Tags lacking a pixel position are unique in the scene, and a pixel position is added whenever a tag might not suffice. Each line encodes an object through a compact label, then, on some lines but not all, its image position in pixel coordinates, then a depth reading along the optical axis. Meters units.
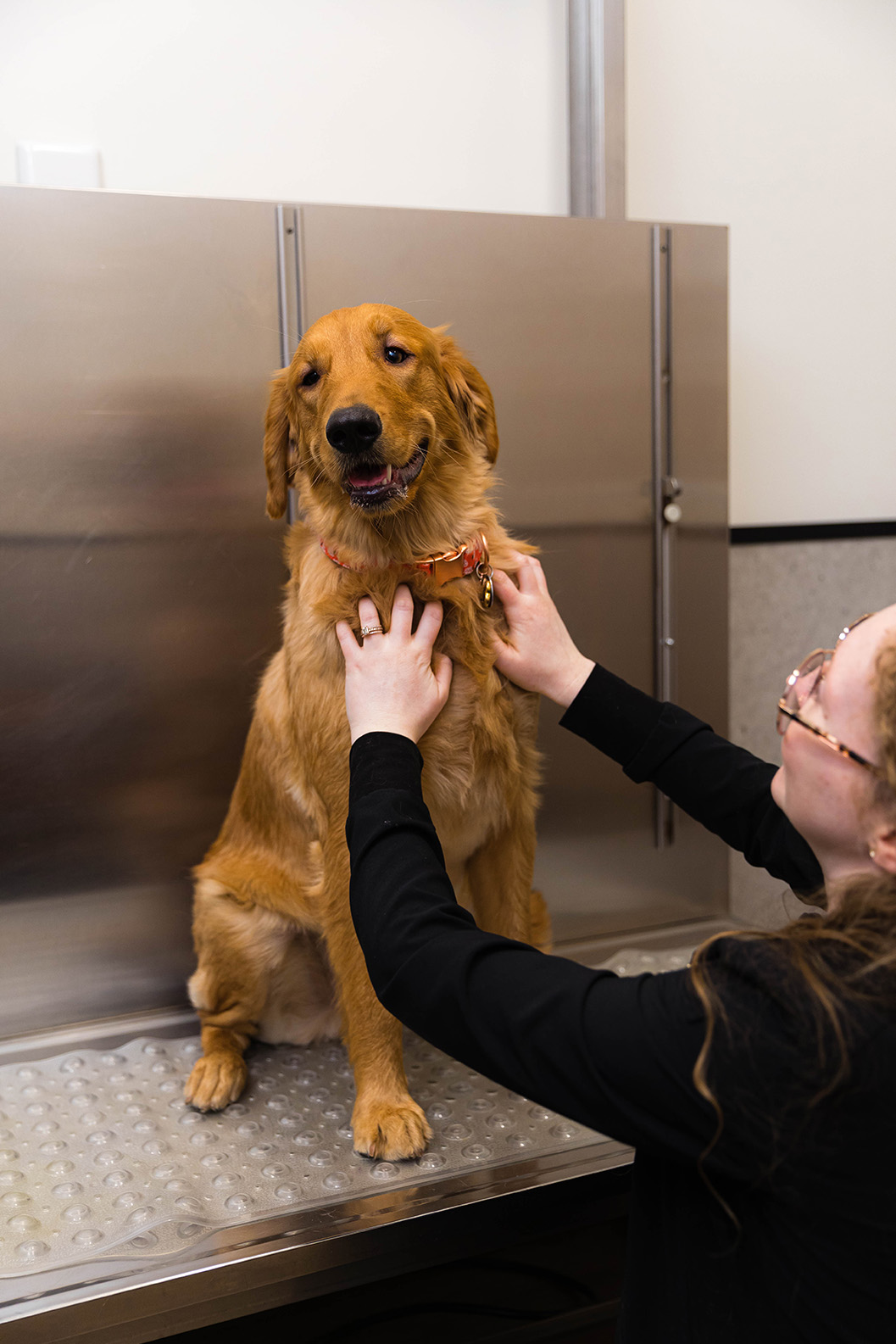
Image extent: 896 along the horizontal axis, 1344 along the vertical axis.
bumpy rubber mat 1.31
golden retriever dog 1.40
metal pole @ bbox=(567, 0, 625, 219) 2.22
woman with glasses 0.76
